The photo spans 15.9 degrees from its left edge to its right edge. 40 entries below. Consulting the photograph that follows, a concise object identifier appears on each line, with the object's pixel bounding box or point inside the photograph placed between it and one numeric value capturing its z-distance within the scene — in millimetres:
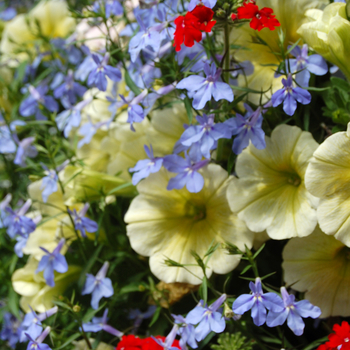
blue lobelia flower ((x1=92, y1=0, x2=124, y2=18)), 687
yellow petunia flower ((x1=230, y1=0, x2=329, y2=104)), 642
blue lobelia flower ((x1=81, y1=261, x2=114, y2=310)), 649
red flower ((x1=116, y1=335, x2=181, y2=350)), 616
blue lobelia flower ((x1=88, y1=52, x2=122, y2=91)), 642
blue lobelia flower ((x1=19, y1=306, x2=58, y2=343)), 638
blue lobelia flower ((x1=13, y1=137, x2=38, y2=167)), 719
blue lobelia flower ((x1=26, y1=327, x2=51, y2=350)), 626
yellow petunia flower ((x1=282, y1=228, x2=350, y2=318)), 627
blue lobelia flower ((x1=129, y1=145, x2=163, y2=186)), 634
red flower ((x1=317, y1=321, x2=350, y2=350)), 584
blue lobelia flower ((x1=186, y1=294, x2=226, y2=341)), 597
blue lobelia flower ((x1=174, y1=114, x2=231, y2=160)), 613
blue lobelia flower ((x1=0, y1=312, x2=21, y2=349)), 722
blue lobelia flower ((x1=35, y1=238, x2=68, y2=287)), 653
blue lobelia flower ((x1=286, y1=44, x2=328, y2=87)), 622
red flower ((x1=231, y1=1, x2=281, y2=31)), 587
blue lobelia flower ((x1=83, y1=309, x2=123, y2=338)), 647
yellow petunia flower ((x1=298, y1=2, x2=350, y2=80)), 594
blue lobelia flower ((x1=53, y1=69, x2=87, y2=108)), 726
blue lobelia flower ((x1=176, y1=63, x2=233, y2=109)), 598
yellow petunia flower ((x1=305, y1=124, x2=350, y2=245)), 592
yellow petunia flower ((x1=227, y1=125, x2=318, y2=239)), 619
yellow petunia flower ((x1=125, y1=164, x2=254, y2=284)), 641
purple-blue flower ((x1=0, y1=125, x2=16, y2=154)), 734
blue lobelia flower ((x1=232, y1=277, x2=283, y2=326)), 587
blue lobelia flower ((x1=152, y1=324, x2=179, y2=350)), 615
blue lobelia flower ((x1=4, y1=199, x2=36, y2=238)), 664
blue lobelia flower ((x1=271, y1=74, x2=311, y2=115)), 604
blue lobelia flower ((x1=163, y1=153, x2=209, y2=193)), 627
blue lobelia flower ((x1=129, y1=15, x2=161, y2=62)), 623
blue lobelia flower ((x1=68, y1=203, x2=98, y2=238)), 655
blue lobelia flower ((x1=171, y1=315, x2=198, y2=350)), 610
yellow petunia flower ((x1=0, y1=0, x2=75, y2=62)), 853
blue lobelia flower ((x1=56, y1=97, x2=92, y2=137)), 696
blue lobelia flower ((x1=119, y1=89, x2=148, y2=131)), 631
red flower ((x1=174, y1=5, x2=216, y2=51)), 585
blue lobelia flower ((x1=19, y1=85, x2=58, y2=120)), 742
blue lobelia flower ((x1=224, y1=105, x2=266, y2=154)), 613
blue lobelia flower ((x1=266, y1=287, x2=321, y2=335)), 590
